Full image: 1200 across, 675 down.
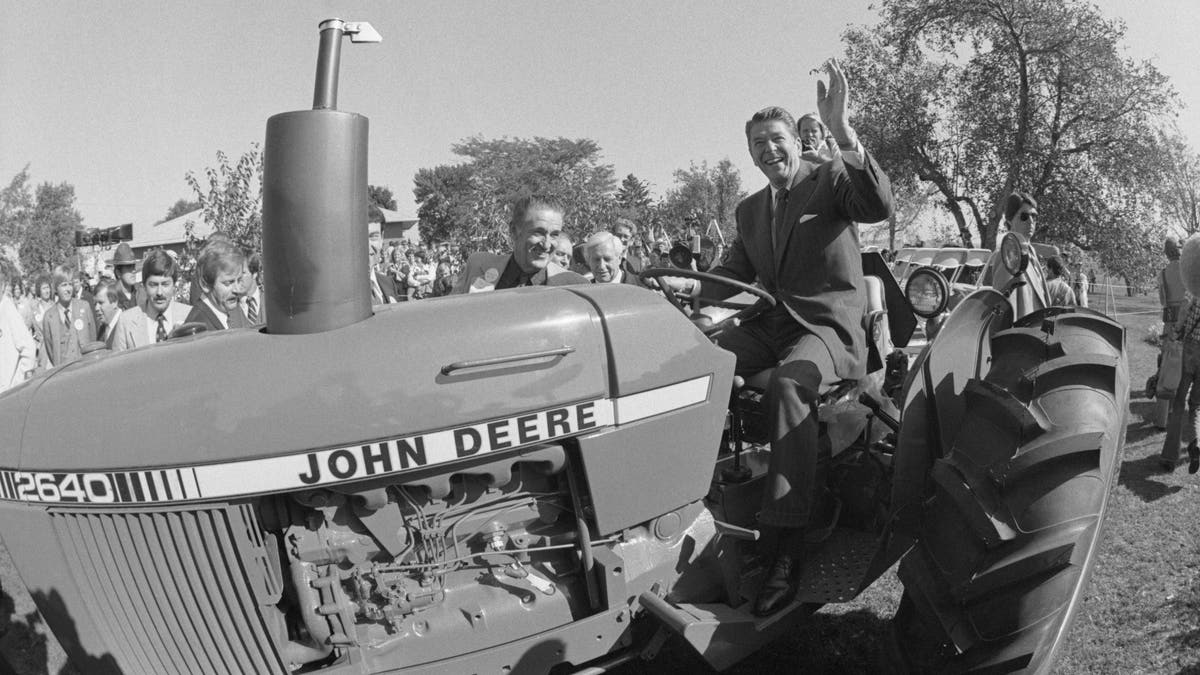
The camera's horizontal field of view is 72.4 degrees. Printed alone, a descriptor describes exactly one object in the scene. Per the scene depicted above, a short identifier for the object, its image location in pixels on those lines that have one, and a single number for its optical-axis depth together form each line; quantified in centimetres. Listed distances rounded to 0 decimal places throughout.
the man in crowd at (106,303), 851
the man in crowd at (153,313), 477
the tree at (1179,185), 2305
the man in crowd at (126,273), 773
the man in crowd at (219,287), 396
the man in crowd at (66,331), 719
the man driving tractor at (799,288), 269
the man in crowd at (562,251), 373
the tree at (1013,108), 2277
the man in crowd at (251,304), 432
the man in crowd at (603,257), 464
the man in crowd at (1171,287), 753
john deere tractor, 204
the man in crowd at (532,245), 354
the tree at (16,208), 3625
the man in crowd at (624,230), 833
